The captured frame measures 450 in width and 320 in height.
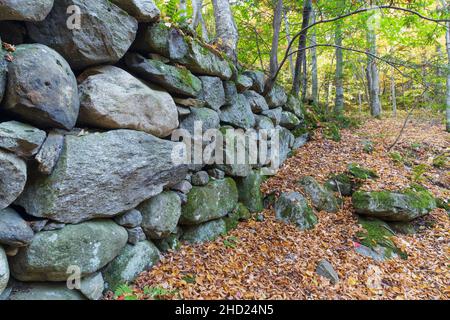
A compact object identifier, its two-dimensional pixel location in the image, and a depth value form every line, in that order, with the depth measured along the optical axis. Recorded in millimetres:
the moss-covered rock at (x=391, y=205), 6082
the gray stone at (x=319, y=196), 6504
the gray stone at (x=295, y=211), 5898
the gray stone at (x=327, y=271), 4582
